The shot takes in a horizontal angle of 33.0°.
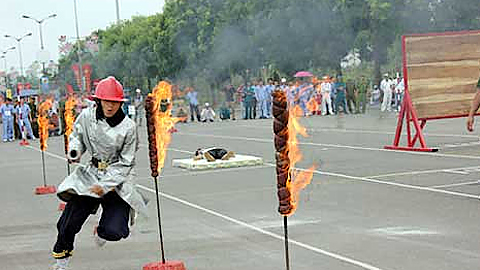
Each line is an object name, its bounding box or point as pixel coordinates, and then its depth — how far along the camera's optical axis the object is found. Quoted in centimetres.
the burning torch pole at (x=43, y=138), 1420
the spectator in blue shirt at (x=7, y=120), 3347
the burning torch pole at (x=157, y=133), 717
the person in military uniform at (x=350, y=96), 3831
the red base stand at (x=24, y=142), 3047
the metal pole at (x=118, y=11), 6588
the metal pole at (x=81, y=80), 6795
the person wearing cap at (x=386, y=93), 3728
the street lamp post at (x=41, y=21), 7912
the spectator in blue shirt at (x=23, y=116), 3341
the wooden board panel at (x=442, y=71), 1766
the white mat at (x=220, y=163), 1641
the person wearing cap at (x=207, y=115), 3956
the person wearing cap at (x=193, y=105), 4012
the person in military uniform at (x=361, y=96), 3759
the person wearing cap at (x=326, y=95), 3709
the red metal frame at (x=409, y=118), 1739
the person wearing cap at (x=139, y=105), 3788
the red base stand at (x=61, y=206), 1192
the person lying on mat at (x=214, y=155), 1683
